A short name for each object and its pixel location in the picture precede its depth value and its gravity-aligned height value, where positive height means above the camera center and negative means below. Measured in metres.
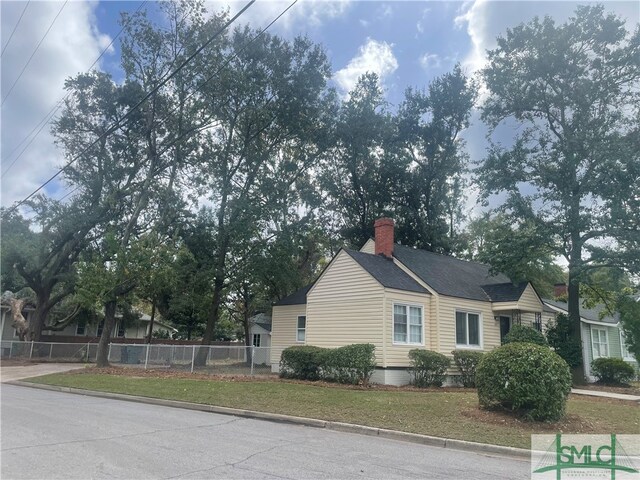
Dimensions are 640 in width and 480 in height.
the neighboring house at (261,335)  29.24 +0.37
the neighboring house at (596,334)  24.37 +0.85
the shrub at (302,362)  17.22 -0.77
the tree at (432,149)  35.91 +15.16
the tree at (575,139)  19.28 +9.14
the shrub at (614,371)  21.47 -0.98
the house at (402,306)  17.38 +1.57
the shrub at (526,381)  9.59 -0.72
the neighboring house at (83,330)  37.47 +0.57
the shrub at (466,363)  17.80 -0.66
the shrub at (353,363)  16.06 -0.69
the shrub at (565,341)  20.11 +0.29
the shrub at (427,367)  16.77 -0.79
